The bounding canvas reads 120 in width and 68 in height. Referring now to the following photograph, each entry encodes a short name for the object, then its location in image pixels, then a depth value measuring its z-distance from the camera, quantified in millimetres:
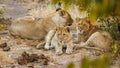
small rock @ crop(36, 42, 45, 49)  17422
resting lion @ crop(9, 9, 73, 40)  18859
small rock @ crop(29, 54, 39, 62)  15195
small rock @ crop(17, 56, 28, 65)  14920
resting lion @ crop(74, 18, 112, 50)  17375
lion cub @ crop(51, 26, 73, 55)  16578
